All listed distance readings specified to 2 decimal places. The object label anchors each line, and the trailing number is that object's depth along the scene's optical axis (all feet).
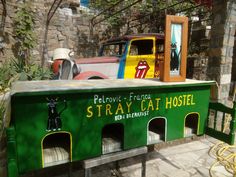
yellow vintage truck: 17.37
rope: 11.76
